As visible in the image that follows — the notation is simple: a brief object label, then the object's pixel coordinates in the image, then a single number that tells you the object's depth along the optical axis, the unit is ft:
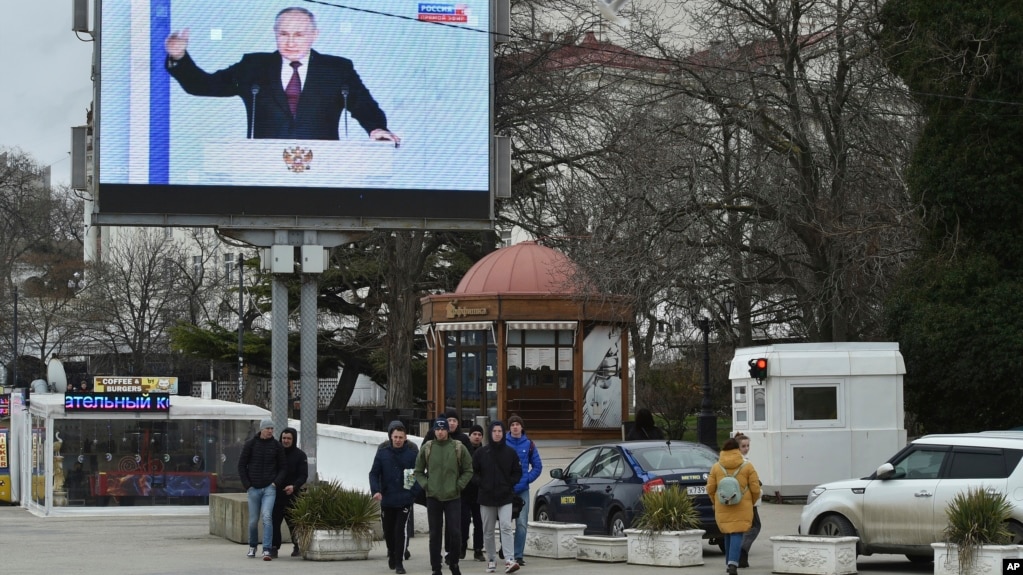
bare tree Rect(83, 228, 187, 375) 234.38
